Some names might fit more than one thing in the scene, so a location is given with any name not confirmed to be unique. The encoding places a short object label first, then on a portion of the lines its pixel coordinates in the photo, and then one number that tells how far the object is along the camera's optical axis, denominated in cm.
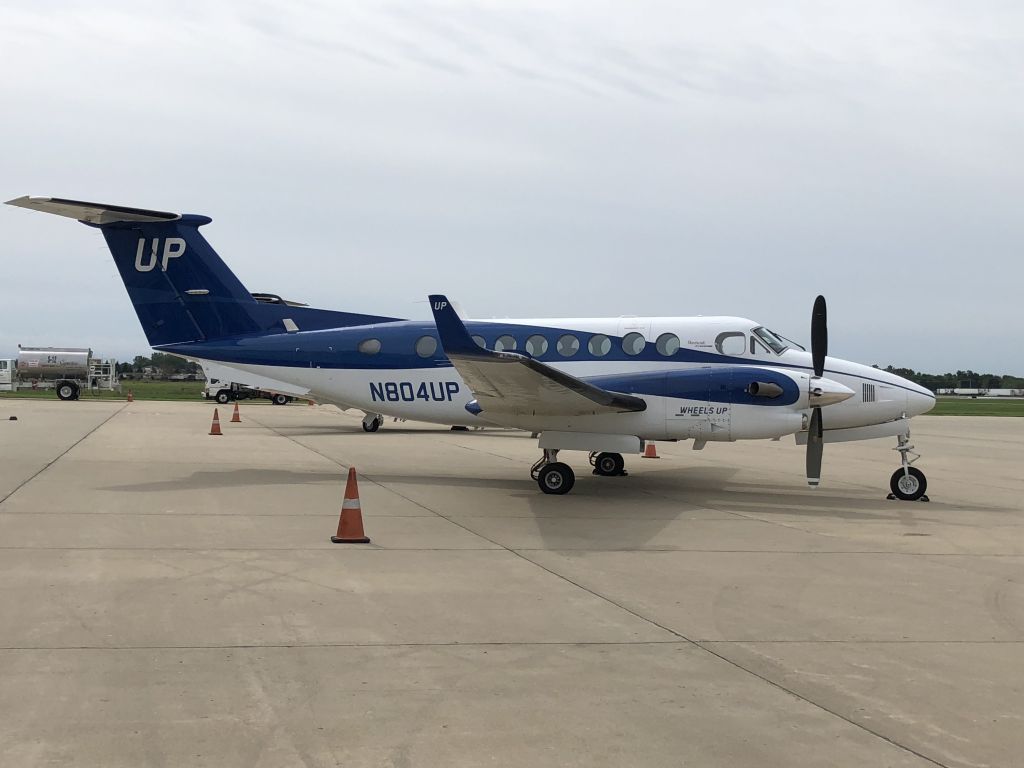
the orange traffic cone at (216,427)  2495
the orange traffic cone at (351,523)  971
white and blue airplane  1356
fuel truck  5059
